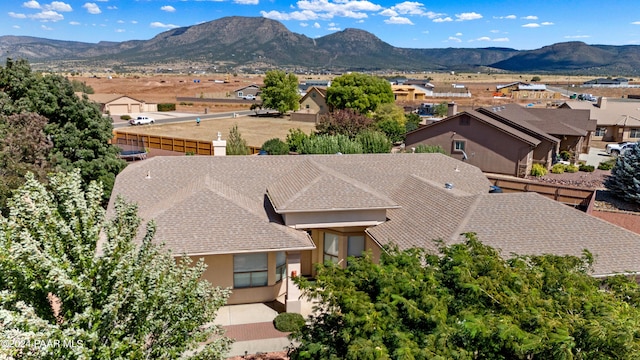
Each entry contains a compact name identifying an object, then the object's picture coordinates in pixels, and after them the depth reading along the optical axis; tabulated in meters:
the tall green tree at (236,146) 33.94
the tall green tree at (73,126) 25.61
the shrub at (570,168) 40.50
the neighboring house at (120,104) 86.50
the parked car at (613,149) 48.59
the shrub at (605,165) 41.44
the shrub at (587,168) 40.66
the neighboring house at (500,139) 38.41
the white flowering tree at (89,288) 6.36
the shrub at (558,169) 39.97
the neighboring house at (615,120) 56.88
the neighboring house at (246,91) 122.90
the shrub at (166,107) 96.50
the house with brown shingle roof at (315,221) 15.78
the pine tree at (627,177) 29.61
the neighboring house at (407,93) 114.31
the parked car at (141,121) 70.94
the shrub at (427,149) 35.06
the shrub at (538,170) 38.62
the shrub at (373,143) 34.16
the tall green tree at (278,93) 85.56
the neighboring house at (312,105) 81.84
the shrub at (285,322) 15.70
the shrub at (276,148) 36.53
